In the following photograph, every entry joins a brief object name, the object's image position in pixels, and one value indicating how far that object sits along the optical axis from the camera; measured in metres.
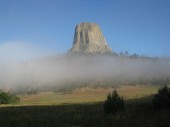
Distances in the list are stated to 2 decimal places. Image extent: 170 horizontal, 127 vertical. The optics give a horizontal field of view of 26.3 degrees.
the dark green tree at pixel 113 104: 38.47
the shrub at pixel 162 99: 38.50
